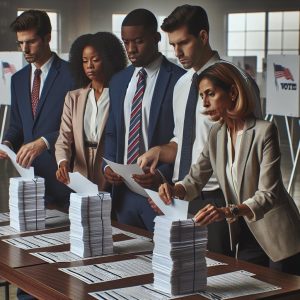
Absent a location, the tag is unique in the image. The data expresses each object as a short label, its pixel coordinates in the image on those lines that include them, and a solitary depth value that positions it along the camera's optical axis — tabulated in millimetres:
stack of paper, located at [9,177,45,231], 4133
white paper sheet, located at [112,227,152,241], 3909
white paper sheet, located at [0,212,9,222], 4477
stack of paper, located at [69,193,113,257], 3535
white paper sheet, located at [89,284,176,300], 2885
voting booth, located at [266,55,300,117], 9312
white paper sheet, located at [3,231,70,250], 3773
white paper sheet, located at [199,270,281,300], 2922
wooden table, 2951
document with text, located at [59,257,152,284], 3160
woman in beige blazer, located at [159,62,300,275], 3275
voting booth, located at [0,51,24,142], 9727
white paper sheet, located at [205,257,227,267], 3344
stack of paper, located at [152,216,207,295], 2906
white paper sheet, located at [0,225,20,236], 4078
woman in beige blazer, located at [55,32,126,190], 4711
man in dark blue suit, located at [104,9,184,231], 4434
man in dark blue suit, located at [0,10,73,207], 5020
